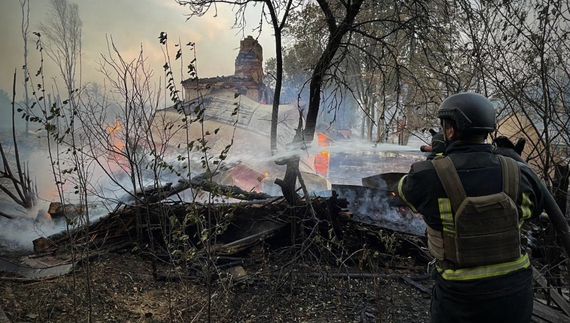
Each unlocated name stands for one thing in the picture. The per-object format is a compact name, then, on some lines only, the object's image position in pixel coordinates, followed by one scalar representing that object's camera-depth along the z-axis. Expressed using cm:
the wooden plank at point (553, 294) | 309
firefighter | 182
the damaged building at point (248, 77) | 1769
